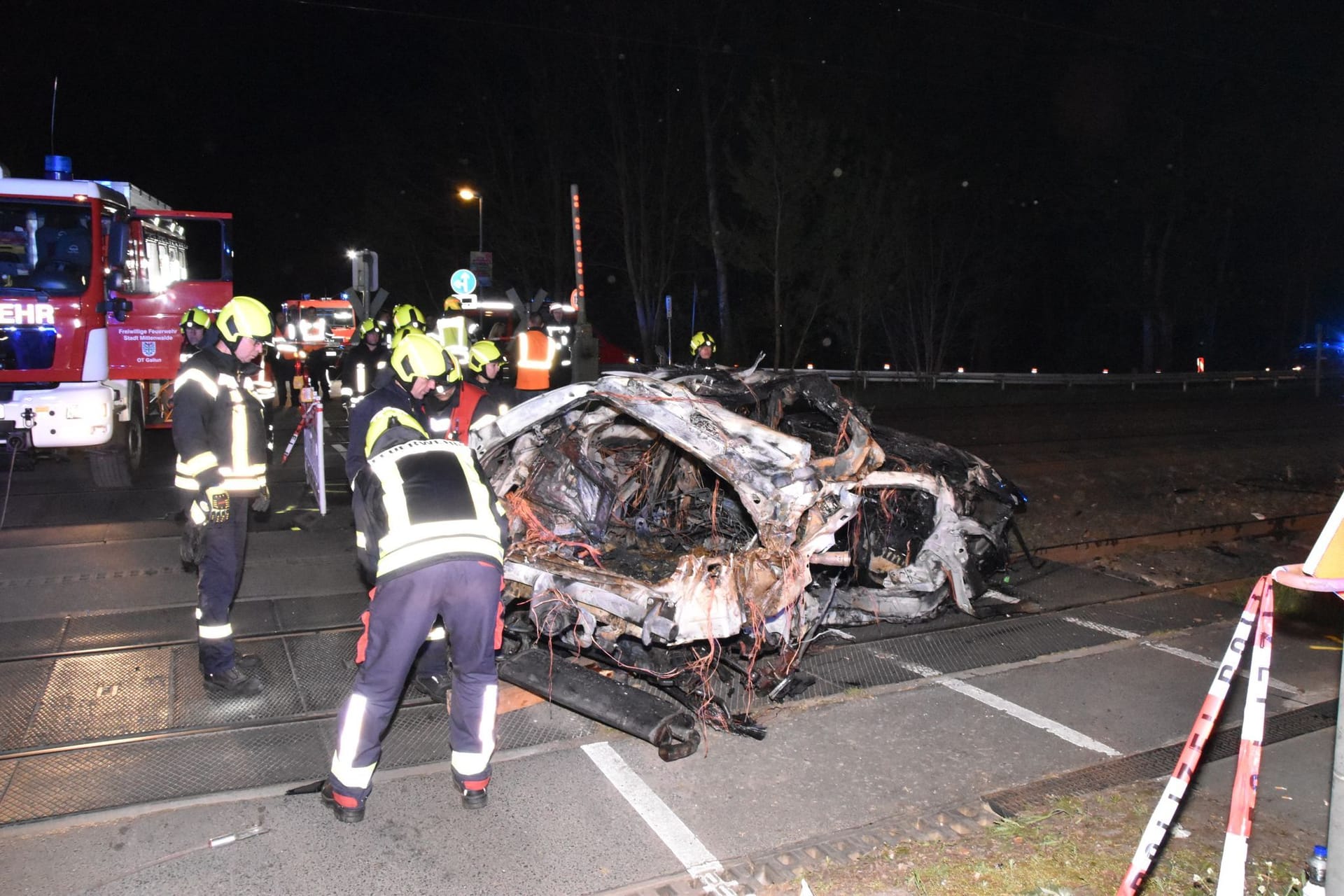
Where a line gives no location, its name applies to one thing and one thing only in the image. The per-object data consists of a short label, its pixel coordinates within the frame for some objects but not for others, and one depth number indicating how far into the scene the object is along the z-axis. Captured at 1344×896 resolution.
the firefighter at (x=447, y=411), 6.10
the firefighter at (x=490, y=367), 8.22
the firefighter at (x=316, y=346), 13.66
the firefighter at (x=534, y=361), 9.43
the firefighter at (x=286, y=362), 16.14
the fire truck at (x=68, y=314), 9.52
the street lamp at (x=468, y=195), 25.51
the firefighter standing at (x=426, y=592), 3.84
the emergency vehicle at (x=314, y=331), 18.00
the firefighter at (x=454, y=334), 8.95
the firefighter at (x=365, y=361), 9.55
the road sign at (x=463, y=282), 15.84
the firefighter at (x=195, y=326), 9.12
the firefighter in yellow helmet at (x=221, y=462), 5.13
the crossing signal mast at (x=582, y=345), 13.10
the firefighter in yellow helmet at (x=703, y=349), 11.13
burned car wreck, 4.78
